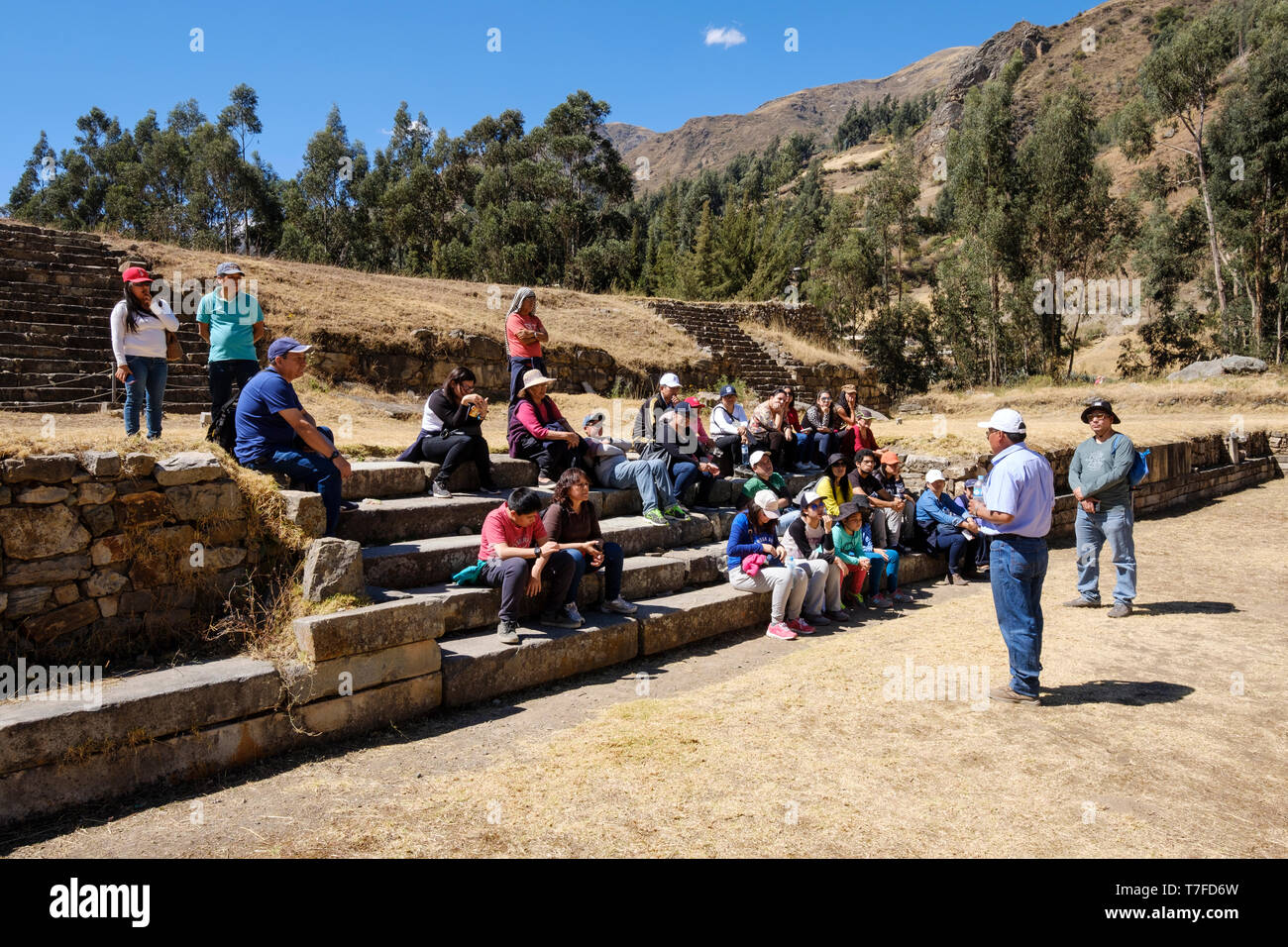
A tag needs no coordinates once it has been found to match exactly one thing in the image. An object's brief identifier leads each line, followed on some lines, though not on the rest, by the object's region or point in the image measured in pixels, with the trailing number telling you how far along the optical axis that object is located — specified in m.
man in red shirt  5.24
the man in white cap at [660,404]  8.41
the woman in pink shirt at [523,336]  7.89
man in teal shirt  6.43
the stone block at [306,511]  4.96
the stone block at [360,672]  4.15
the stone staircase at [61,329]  10.62
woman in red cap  5.98
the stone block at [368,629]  4.19
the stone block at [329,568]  4.57
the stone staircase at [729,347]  22.58
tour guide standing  4.80
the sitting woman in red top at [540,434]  7.43
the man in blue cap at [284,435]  5.21
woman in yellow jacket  7.89
